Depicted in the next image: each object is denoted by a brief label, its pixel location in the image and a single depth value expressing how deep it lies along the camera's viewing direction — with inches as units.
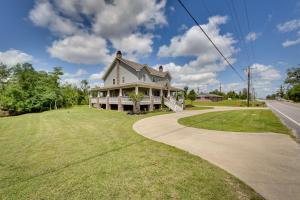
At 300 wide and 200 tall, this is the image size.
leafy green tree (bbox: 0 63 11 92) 1542.8
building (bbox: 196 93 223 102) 2888.8
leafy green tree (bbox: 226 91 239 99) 3732.3
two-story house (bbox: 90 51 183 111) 873.5
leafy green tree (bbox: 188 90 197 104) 1386.6
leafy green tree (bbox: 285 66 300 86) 2945.4
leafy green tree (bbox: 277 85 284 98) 4652.6
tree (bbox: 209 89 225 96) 3716.0
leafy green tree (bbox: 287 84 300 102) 2540.4
